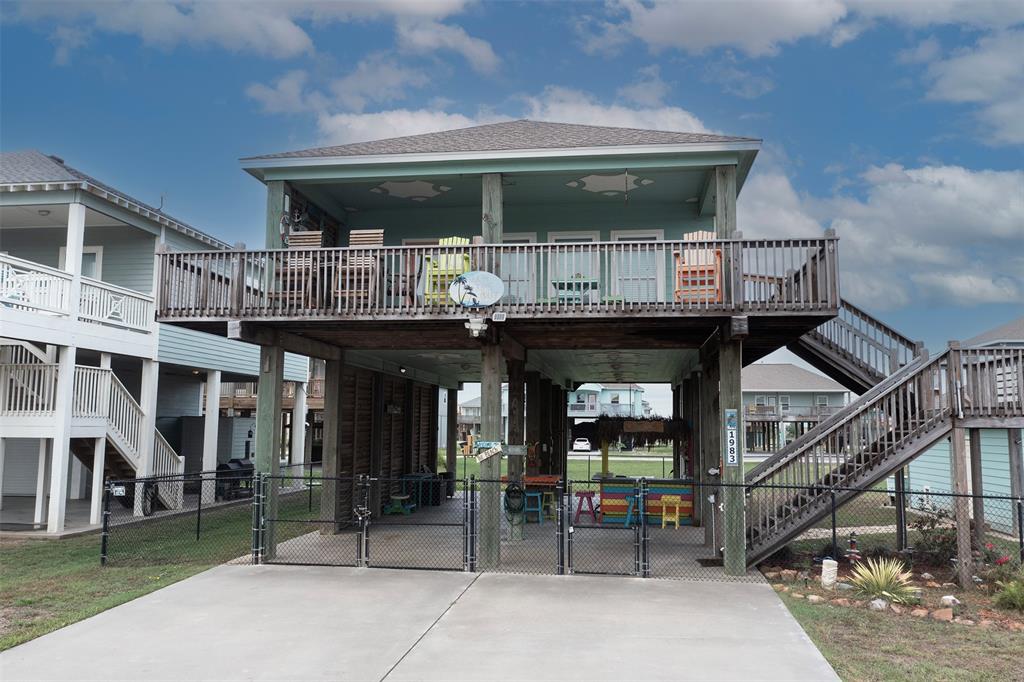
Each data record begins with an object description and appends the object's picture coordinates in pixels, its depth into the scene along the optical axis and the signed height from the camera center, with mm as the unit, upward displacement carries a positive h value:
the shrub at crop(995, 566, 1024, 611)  8470 -2043
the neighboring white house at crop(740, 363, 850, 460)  47125 +1979
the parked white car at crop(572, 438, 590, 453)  54672 -1998
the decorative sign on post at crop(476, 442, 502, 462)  11117 -513
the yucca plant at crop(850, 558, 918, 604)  8836 -2034
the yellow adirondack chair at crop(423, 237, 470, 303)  10875 +2242
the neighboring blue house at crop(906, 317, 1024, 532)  13805 -1008
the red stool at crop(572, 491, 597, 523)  16406 -1805
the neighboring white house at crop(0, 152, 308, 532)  14359 +1613
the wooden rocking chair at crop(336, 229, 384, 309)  10969 +2149
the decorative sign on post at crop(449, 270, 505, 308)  10664 +1932
